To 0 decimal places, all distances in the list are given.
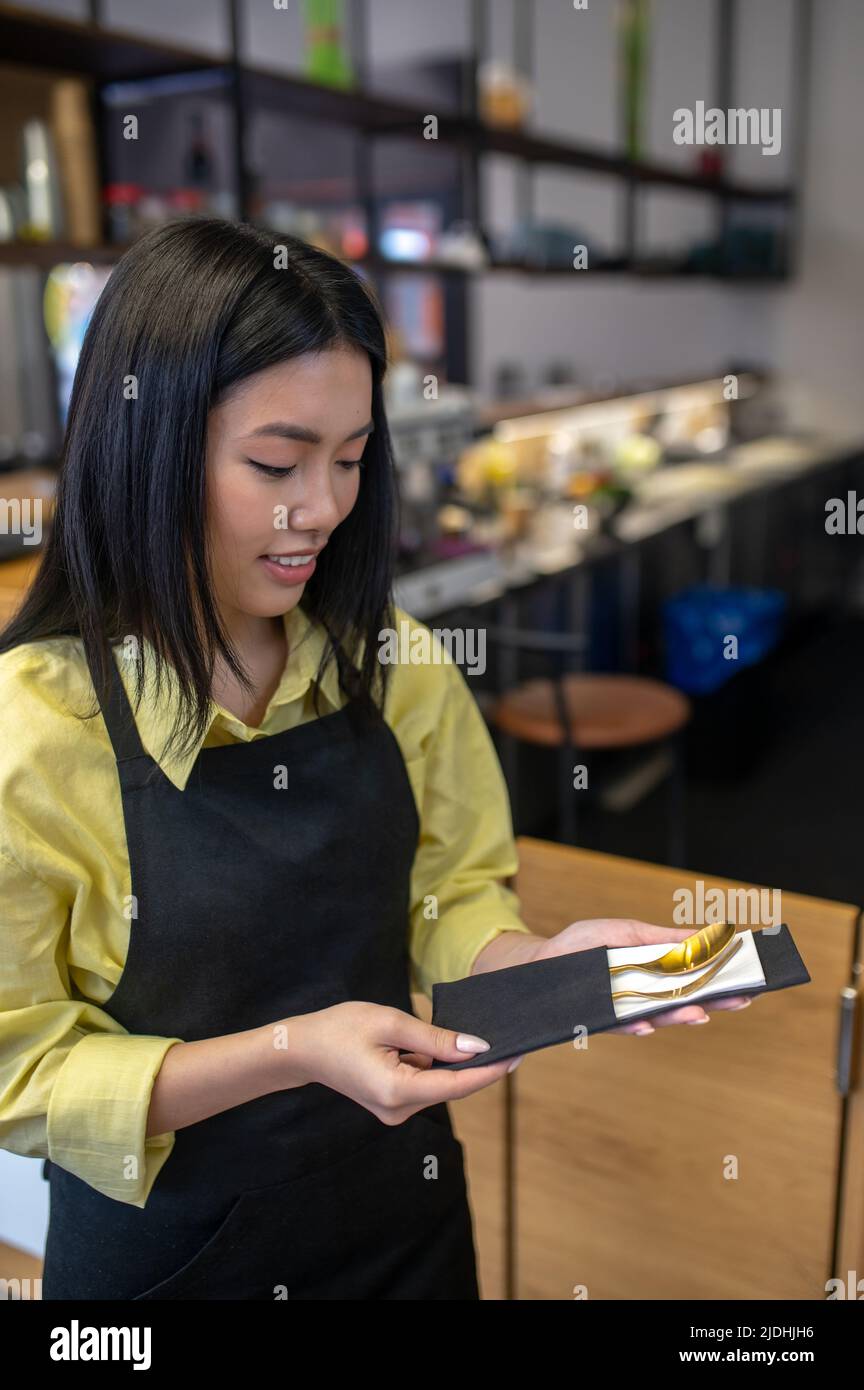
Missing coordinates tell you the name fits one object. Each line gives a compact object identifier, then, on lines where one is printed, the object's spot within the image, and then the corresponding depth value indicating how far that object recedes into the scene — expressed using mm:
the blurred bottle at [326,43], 3385
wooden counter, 1409
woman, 933
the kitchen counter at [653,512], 3033
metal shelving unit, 2549
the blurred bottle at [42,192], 2680
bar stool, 3062
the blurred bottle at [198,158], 3297
